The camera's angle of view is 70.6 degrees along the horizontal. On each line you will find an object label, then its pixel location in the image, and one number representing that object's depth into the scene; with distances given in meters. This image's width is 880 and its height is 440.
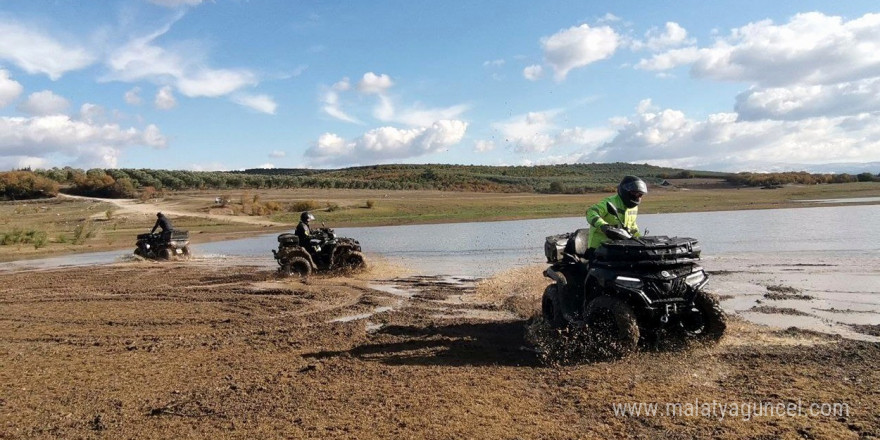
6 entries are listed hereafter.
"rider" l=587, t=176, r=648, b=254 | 6.95
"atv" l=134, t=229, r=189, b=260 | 21.95
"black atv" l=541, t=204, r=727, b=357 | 6.25
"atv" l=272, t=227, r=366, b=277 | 15.32
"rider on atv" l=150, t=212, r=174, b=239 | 22.09
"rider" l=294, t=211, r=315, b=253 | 15.68
